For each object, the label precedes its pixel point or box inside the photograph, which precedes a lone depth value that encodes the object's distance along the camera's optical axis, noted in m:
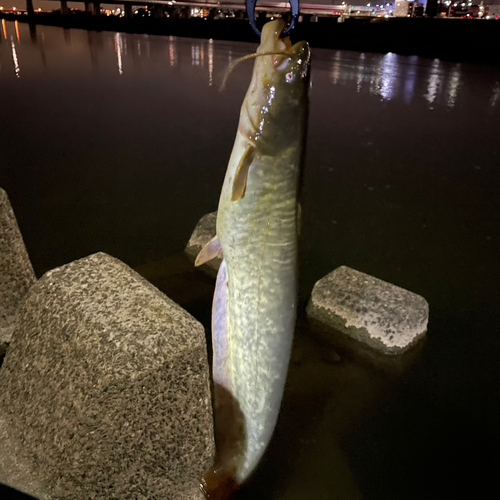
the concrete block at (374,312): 0.99
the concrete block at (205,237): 1.28
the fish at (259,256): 0.47
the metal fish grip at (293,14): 0.43
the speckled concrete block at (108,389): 0.42
